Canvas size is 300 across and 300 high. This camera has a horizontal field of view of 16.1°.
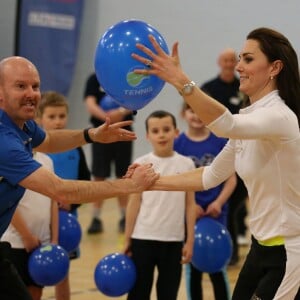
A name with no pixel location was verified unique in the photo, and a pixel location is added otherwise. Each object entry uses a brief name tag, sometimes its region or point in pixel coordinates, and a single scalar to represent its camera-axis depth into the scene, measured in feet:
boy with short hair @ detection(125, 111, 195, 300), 21.99
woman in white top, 14.56
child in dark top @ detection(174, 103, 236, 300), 24.31
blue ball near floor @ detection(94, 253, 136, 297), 21.32
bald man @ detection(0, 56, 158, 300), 15.15
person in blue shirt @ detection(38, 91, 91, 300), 23.81
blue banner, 47.23
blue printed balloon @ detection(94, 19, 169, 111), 15.77
